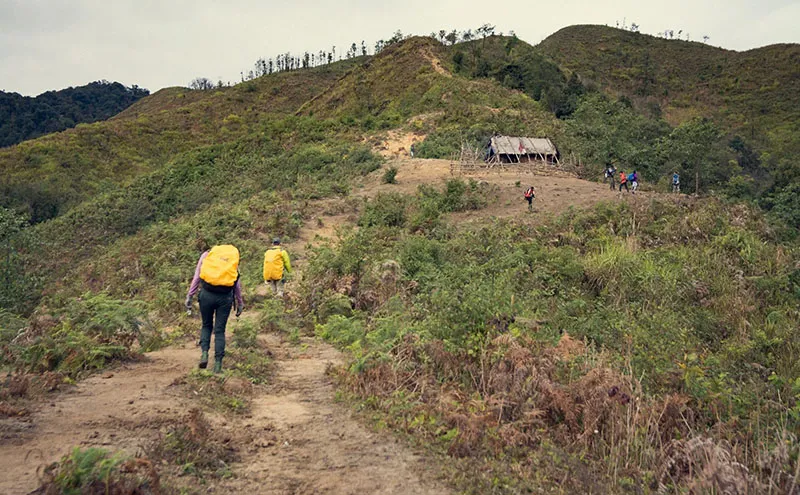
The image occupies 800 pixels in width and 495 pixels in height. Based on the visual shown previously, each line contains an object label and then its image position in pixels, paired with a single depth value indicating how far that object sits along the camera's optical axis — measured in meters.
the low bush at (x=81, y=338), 5.47
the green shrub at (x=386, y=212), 18.34
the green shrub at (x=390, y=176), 26.53
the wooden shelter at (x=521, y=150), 31.78
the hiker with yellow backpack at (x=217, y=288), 5.75
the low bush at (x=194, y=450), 3.59
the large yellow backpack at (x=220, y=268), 5.73
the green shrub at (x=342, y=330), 7.46
